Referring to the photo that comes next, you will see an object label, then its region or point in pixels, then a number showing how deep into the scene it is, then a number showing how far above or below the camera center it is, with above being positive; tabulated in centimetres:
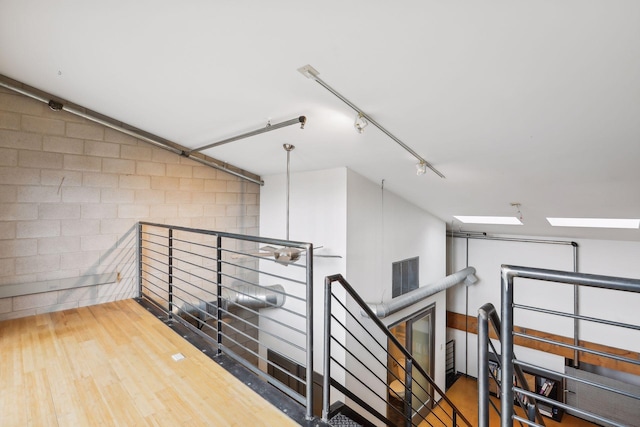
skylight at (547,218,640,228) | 471 -1
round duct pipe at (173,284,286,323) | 454 -119
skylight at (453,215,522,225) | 589 +1
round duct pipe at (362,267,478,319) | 480 -129
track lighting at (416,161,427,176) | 375 +60
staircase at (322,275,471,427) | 438 -210
